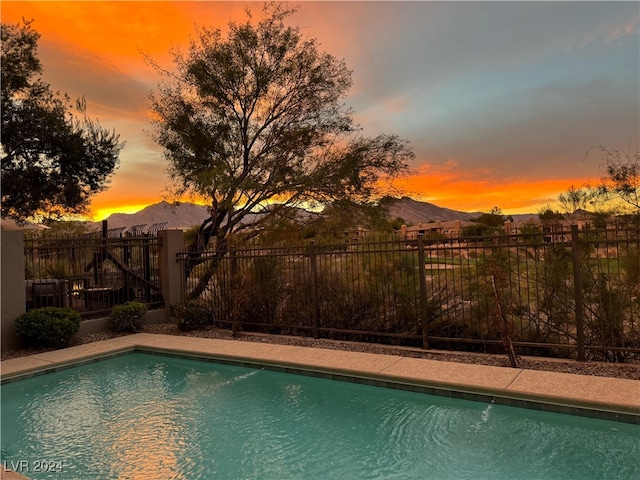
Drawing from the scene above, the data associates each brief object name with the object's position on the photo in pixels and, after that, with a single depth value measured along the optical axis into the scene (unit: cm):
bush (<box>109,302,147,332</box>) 941
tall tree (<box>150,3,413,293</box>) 1261
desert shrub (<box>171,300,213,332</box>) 952
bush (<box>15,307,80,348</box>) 789
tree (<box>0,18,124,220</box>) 1384
